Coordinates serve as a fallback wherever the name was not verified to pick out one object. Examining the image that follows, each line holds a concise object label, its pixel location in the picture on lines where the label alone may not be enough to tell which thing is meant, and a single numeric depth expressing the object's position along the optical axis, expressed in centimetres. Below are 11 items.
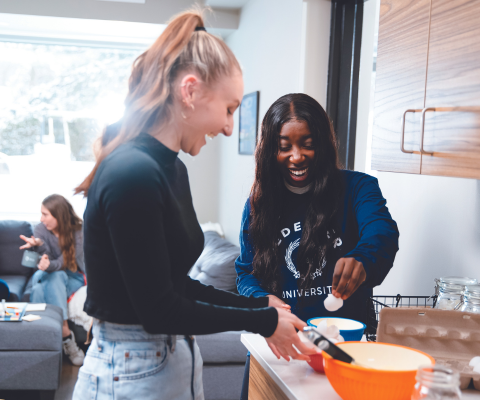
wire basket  133
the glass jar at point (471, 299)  120
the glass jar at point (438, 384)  73
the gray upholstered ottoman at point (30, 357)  277
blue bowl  109
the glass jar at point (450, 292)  131
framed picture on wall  370
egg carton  111
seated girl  365
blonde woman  79
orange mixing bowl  84
